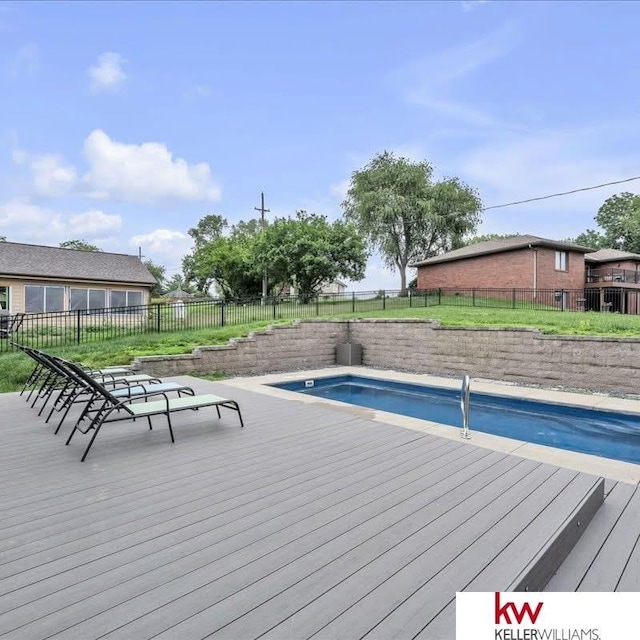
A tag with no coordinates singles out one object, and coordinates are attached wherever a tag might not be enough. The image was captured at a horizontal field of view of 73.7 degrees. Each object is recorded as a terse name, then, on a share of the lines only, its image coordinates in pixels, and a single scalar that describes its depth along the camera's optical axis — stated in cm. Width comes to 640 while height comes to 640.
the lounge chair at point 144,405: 399
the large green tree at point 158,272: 5794
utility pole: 2849
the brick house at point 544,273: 2270
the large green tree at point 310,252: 2164
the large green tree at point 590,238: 4873
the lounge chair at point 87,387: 450
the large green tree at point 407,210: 3022
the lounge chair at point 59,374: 498
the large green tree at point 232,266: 2811
